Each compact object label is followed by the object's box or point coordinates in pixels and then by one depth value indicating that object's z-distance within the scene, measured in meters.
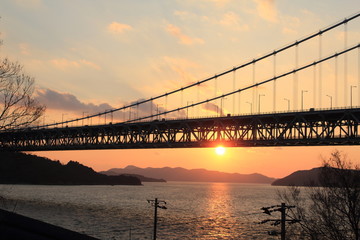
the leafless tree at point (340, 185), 29.39
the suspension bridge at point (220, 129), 59.09
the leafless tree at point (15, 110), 21.57
